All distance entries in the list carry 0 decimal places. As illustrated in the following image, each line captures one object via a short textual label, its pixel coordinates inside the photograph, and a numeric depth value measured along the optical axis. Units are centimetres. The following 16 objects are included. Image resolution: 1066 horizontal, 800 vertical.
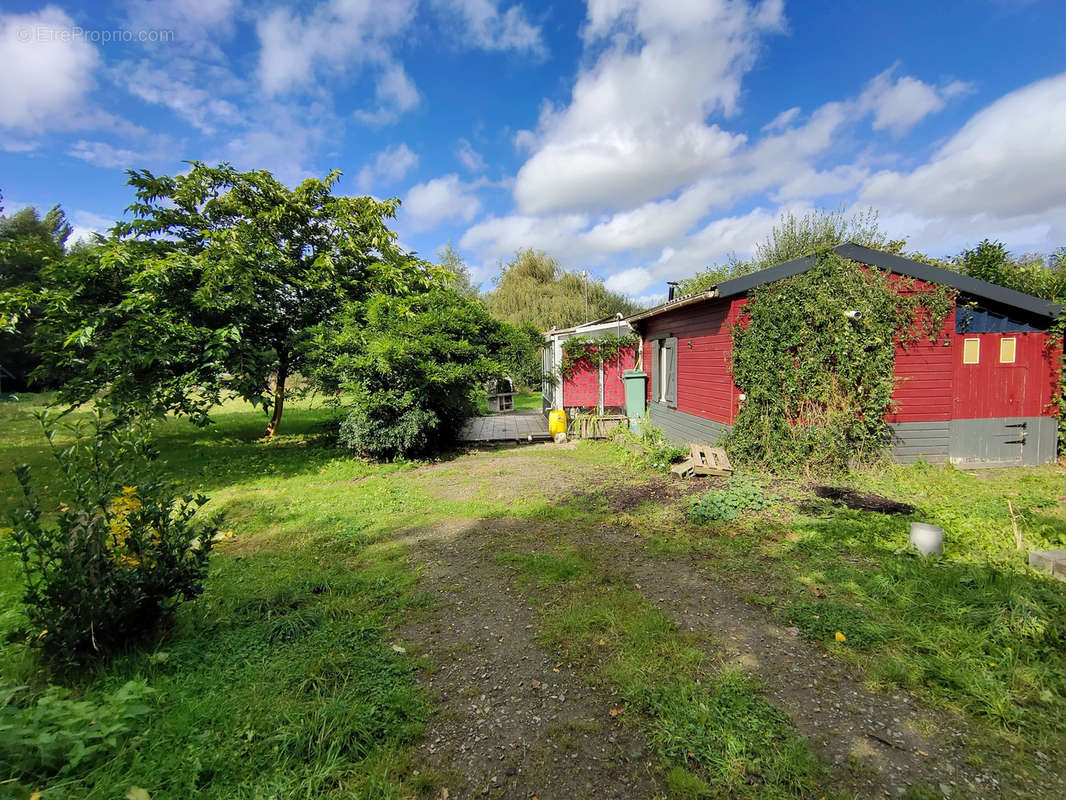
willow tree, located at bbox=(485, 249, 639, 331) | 2981
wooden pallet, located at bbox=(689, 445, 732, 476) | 720
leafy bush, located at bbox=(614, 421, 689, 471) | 788
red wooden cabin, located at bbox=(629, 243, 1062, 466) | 711
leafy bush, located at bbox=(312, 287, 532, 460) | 852
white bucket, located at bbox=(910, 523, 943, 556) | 403
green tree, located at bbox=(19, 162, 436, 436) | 783
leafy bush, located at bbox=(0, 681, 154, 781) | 171
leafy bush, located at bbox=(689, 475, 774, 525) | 545
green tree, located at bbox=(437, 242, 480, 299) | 3284
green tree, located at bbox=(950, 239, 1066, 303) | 1034
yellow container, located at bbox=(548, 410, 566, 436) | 1164
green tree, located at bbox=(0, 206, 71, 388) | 2436
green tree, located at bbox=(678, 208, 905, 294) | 2244
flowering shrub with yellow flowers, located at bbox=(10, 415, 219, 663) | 245
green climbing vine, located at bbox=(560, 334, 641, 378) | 1465
